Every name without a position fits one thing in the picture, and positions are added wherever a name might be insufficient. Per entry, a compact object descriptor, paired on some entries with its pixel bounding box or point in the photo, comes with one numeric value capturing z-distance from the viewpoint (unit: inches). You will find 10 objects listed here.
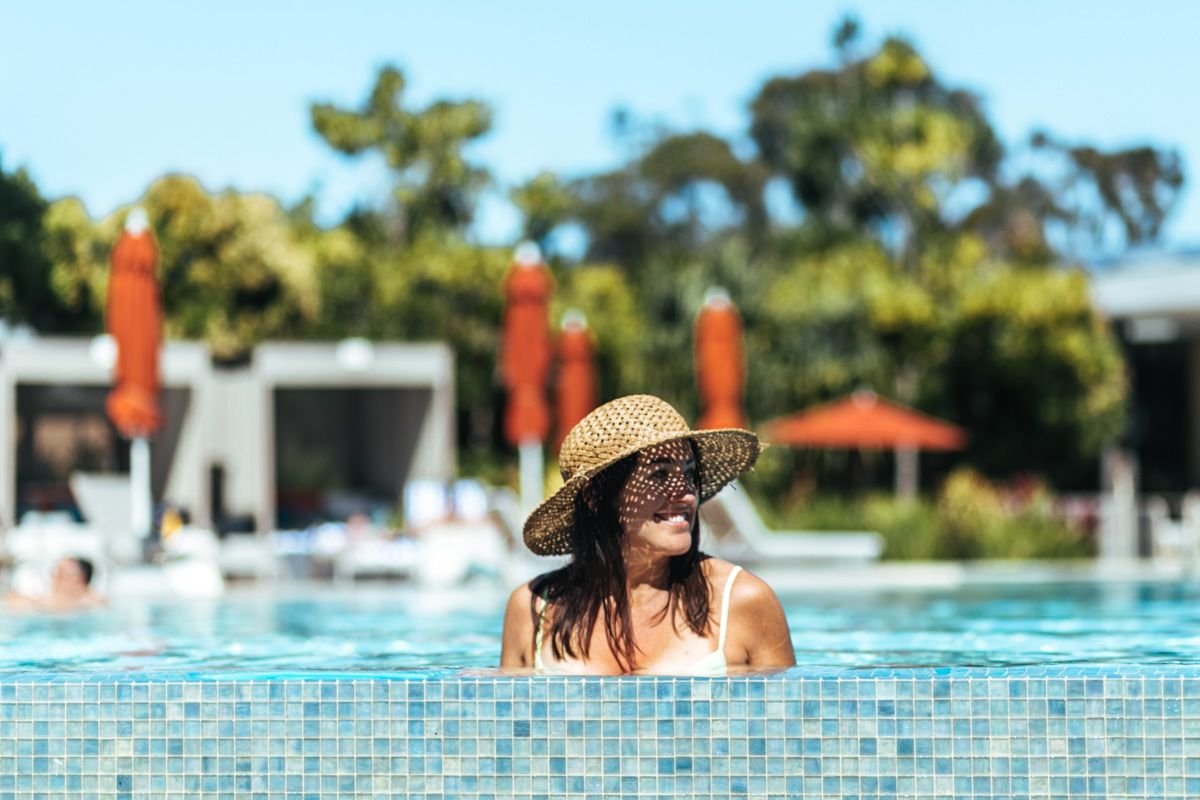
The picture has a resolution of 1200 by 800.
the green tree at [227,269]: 1108.5
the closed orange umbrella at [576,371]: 823.1
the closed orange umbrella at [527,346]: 714.2
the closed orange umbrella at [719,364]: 753.6
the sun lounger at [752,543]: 595.2
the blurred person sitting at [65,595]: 406.3
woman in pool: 146.9
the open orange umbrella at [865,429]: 845.8
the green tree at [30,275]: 671.1
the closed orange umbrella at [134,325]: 605.9
